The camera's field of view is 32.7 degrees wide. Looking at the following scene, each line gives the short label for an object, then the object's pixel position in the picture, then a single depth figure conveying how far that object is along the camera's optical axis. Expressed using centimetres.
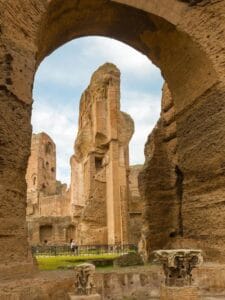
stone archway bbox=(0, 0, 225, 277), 603
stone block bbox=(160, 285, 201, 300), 538
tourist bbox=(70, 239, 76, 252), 1681
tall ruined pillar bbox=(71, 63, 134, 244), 2125
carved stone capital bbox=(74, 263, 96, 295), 562
